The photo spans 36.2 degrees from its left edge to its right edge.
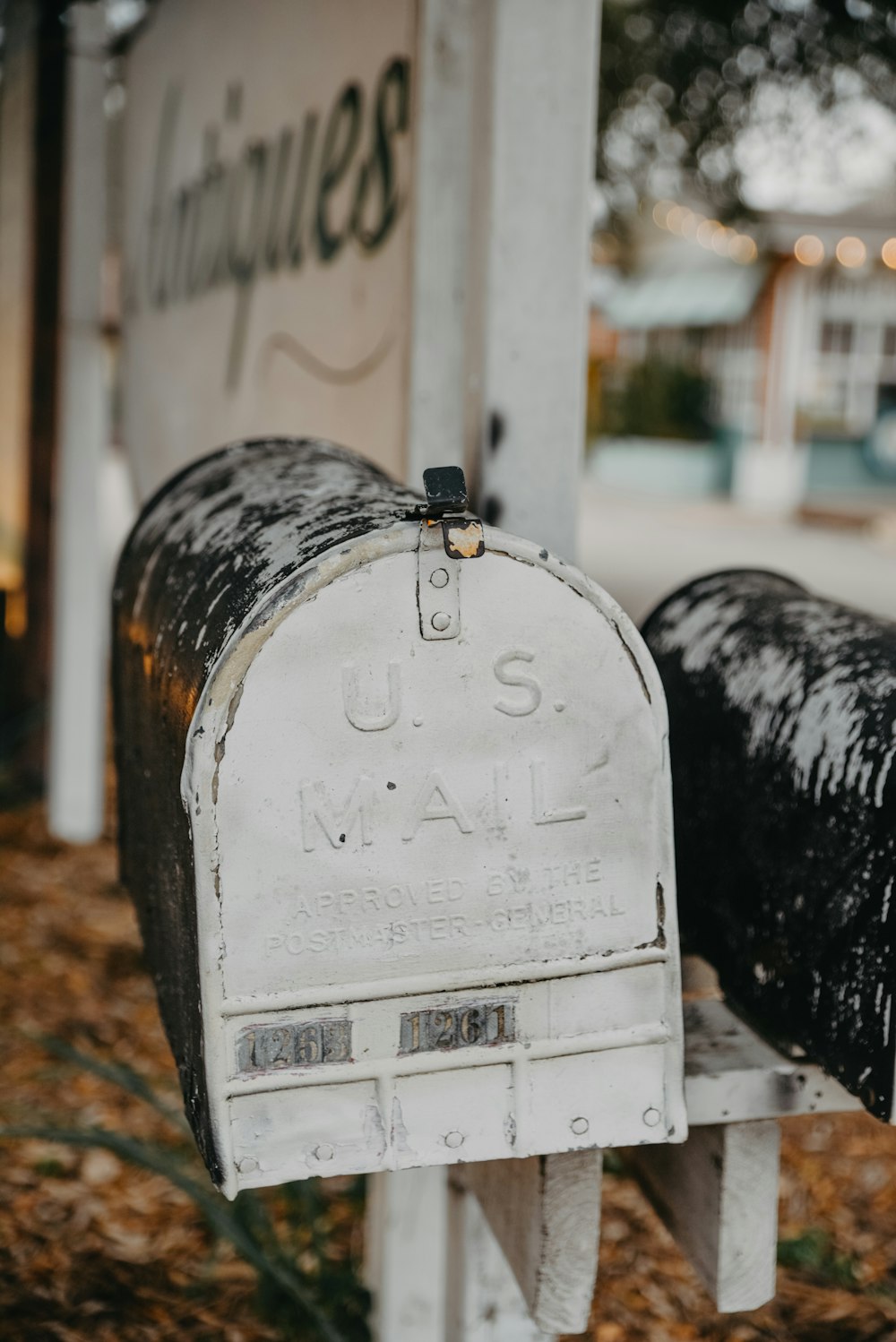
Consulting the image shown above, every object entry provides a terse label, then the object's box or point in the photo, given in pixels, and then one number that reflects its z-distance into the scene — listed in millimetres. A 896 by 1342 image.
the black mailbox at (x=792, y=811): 1147
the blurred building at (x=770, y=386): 17812
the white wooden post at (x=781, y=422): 17719
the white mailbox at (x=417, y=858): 1019
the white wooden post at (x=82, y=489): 4086
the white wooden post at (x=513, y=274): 1532
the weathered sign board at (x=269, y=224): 2023
